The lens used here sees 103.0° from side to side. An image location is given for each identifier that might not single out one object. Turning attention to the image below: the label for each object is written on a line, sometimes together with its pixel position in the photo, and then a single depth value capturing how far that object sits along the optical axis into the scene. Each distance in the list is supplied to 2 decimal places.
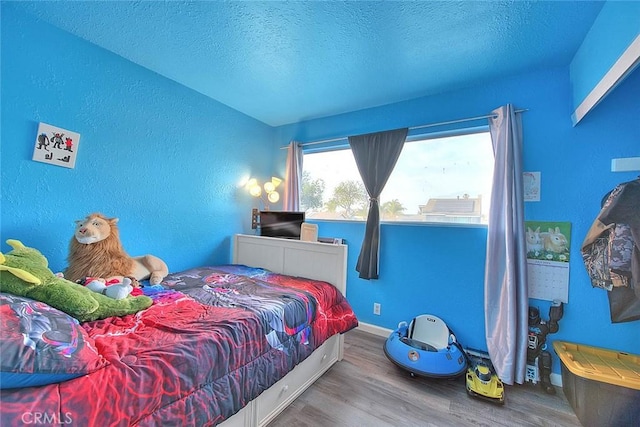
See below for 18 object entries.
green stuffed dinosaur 0.99
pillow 0.66
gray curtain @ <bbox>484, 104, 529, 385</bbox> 1.82
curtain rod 2.08
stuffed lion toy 1.62
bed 0.75
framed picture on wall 1.62
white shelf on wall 1.67
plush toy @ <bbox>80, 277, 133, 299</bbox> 1.37
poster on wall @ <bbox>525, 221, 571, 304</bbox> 1.85
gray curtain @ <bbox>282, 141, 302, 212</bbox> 3.10
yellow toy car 1.65
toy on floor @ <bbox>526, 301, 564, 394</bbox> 1.81
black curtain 2.52
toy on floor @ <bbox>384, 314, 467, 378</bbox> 1.79
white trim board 1.09
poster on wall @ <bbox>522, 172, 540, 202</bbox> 1.96
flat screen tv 2.72
